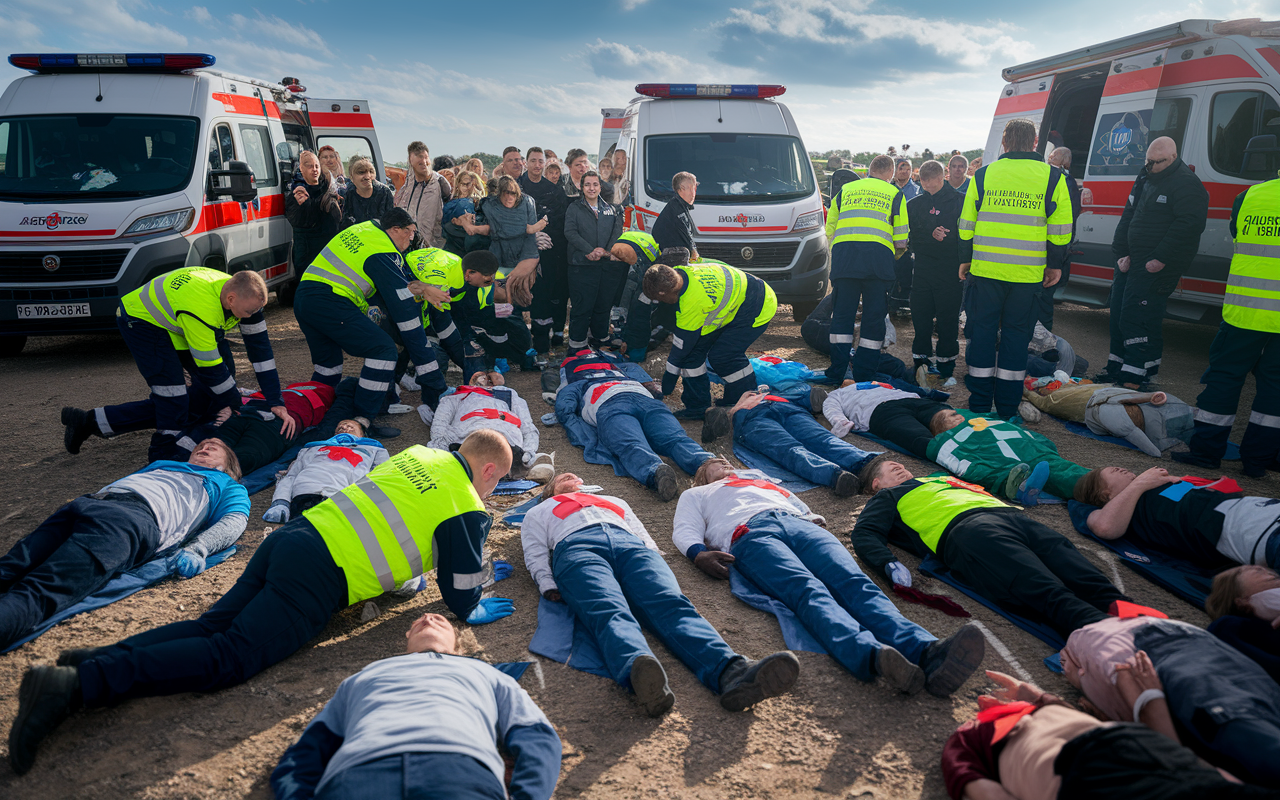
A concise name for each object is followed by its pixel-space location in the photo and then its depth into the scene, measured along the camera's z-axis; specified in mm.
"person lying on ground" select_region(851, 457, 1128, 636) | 3211
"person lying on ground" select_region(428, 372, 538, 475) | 5324
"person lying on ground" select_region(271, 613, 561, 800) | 1879
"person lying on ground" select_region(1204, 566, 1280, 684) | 2703
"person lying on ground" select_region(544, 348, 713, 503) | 5057
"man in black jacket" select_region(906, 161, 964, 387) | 7461
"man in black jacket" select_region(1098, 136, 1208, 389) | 6551
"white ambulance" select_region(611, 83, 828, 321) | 8914
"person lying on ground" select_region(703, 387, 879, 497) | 4953
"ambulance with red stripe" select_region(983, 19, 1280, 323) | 7469
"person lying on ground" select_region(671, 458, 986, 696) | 2855
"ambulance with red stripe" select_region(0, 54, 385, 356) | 7180
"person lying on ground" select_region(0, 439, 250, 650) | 3178
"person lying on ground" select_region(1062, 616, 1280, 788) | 2188
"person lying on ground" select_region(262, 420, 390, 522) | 4234
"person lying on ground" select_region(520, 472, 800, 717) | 2758
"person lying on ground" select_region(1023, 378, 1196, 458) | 5602
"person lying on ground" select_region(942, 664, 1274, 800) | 1693
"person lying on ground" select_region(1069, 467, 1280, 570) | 3566
